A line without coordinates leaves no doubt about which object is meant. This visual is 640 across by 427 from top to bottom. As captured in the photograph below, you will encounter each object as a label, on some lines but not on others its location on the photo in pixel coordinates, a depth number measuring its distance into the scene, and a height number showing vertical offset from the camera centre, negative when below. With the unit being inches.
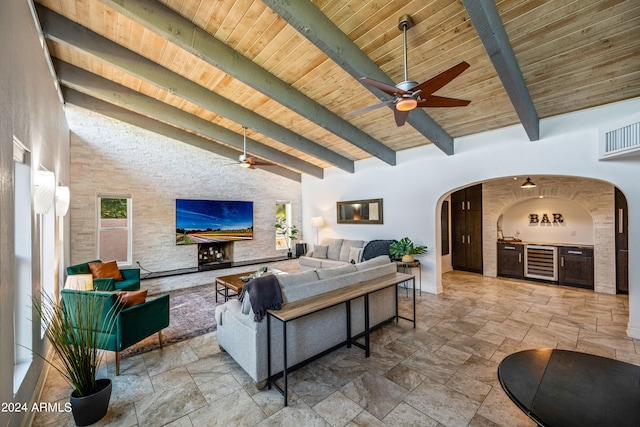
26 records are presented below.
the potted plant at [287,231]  327.9 -20.5
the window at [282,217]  328.5 -3.3
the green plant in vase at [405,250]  212.0 -29.4
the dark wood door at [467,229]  278.2 -17.4
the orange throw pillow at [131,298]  109.8 -34.1
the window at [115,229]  217.6 -10.9
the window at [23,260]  88.8 -14.7
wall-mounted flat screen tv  249.1 -5.9
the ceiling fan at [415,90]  87.2 +43.7
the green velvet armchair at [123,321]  104.5 -42.6
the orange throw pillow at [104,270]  174.7 -35.7
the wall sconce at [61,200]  136.7 +8.2
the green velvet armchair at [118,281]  162.9 -41.9
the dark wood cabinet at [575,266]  216.5 -44.9
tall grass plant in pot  75.4 -45.5
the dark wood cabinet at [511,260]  253.6 -45.8
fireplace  263.4 -41.2
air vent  124.0 +34.6
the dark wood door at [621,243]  200.7 -23.6
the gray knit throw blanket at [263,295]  96.3 -29.2
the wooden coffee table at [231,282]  168.2 -44.9
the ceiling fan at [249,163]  198.4 +39.3
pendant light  221.5 +23.3
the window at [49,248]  141.8 -16.7
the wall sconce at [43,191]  98.0 +9.5
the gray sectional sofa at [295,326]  99.1 -46.6
